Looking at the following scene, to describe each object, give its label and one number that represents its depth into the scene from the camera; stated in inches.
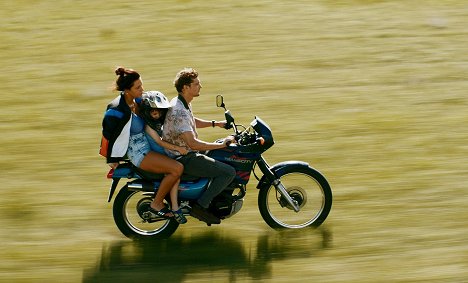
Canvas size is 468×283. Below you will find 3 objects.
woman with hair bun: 771.4
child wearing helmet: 778.8
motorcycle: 794.2
